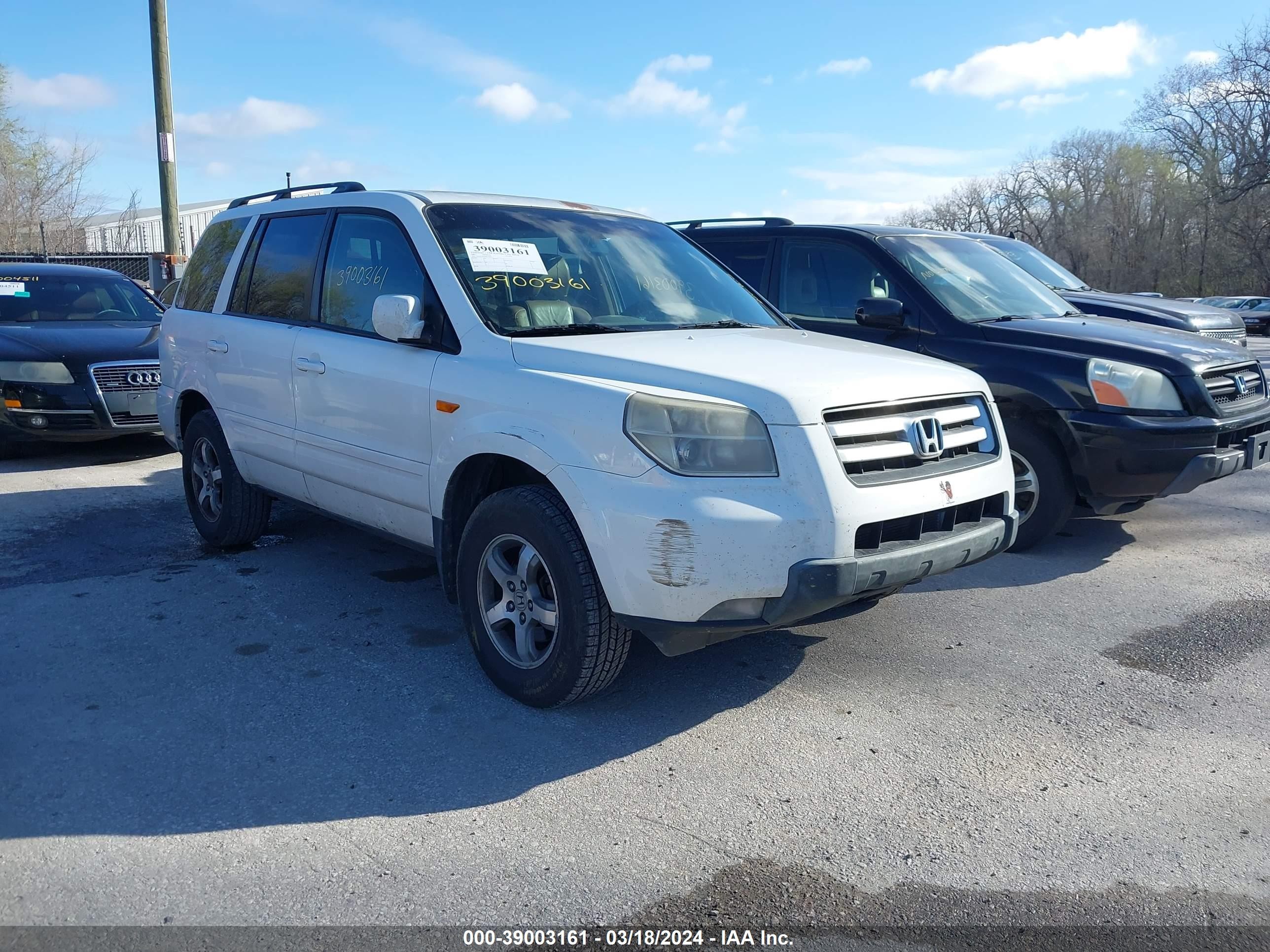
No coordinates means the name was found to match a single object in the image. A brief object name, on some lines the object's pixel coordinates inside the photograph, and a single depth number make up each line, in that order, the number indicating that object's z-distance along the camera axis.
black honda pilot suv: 5.34
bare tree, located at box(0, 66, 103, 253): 33.41
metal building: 36.34
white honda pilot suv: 3.18
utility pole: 14.61
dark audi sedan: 8.22
